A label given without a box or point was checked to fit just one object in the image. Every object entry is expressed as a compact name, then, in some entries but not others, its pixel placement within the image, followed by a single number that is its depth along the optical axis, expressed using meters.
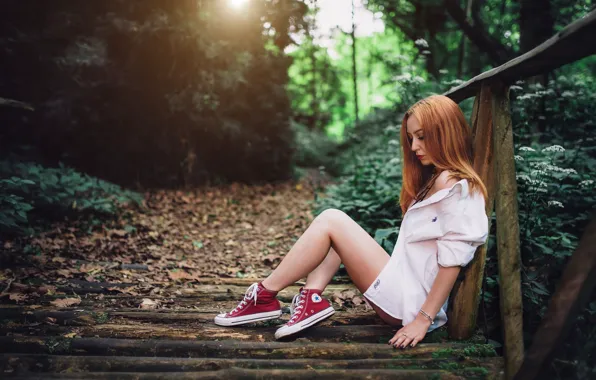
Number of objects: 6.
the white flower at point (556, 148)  3.52
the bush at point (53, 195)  5.48
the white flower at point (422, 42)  6.21
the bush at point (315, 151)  15.85
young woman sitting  2.39
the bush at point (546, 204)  3.19
